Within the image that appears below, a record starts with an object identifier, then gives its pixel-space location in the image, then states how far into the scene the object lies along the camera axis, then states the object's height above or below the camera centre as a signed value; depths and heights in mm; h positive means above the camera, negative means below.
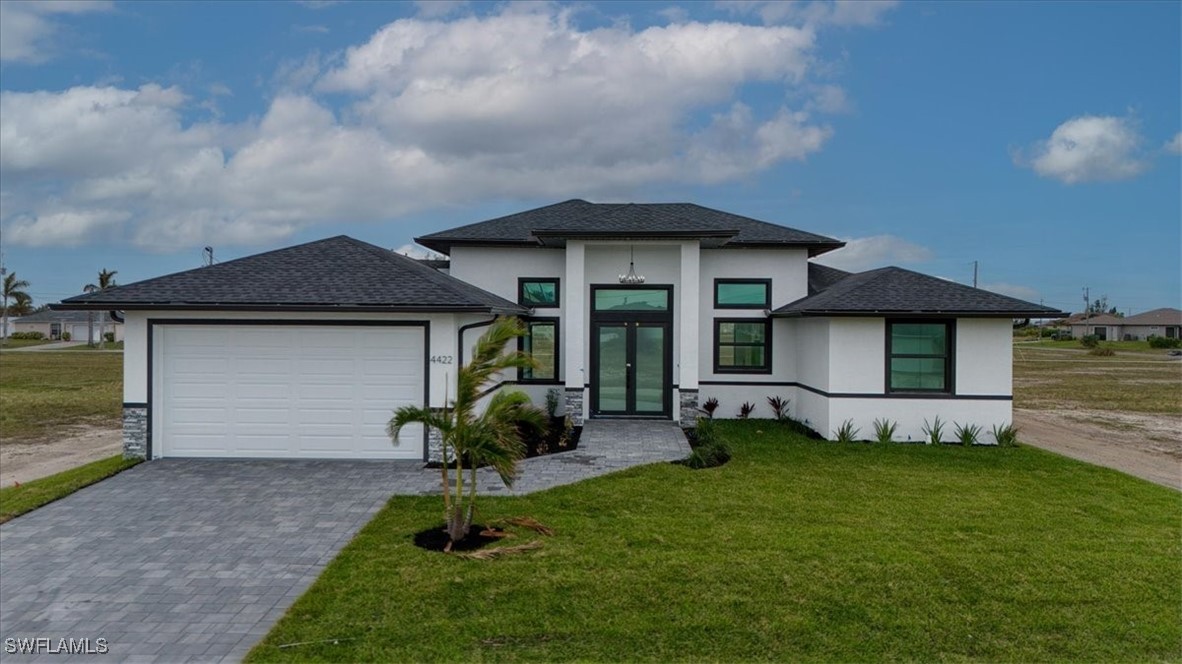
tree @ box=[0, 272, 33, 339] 60000 +3882
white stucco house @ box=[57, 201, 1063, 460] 9703 -12
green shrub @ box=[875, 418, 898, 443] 11742 -1937
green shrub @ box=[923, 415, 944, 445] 11711 -1957
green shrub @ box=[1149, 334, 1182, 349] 52938 -792
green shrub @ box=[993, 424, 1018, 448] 11555 -1995
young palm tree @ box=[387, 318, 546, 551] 6031 -938
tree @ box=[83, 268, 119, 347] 57594 +5025
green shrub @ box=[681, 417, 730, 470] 9422 -1982
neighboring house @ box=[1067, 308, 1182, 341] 68812 +983
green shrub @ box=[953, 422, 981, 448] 11609 -1989
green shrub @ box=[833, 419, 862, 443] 11781 -1998
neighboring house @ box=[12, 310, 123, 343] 65562 +583
